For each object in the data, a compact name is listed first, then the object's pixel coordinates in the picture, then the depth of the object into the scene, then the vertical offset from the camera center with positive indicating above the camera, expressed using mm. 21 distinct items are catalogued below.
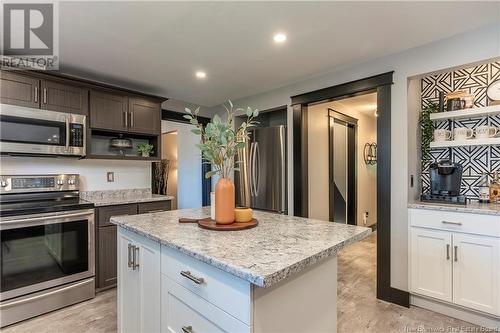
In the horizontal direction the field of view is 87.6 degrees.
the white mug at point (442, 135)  2594 +320
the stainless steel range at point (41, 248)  2158 -720
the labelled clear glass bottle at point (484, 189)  2406 -207
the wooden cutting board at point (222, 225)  1475 -338
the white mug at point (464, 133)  2475 +321
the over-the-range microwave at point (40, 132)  2326 +352
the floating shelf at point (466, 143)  2287 +222
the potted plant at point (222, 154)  1532 +82
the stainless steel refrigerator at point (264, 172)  3623 -65
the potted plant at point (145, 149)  3424 +250
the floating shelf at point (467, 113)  2224 +491
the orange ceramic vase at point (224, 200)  1544 -192
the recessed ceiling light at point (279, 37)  2145 +1090
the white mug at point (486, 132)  2355 +317
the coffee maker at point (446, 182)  2431 -150
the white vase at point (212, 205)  1655 -240
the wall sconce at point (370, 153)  5297 +288
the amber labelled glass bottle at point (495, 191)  2373 -224
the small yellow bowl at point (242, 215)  1636 -298
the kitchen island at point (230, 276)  974 -491
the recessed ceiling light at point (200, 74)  2986 +1089
